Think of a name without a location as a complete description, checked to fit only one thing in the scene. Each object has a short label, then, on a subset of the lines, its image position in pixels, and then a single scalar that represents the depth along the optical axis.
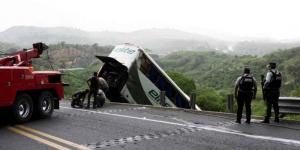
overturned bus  19.00
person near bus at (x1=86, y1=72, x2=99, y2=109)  15.88
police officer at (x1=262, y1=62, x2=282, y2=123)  10.72
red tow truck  10.12
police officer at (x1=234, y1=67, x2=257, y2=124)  10.88
